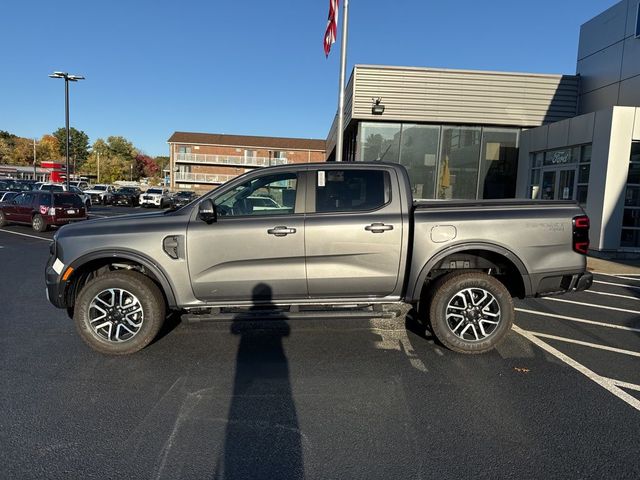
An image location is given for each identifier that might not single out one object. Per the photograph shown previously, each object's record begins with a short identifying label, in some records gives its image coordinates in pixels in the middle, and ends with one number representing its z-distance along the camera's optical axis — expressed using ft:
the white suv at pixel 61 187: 93.66
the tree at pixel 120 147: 347.97
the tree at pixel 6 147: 305.32
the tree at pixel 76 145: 338.54
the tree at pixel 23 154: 311.47
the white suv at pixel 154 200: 116.26
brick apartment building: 207.62
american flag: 39.10
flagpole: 39.27
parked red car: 53.62
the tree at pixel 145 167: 379.82
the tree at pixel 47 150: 315.17
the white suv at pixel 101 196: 118.01
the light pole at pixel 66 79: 81.69
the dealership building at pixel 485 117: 44.37
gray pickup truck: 14.32
